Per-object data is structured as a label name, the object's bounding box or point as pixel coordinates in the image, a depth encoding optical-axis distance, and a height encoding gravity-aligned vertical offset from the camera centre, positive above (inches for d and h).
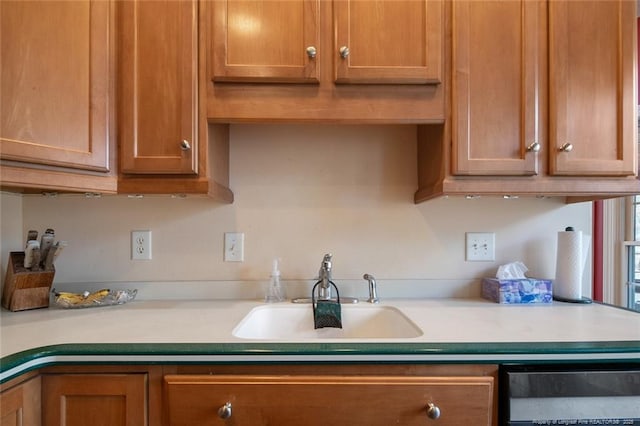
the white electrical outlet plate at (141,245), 54.9 -5.5
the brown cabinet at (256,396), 31.7 -17.8
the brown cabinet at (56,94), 35.7 +13.7
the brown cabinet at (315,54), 41.9 +20.2
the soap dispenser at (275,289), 53.1 -12.5
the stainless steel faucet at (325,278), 51.2 -10.3
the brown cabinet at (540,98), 42.6 +14.9
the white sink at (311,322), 49.1 -16.8
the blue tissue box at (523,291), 50.7 -12.2
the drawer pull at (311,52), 41.5 +20.2
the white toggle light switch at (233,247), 55.3 -5.9
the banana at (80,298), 47.0 -12.6
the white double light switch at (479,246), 56.1 -5.8
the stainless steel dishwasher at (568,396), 31.6 -17.8
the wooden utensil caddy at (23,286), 46.1 -10.7
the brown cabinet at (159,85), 41.7 +16.1
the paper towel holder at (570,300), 51.3 -13.7
